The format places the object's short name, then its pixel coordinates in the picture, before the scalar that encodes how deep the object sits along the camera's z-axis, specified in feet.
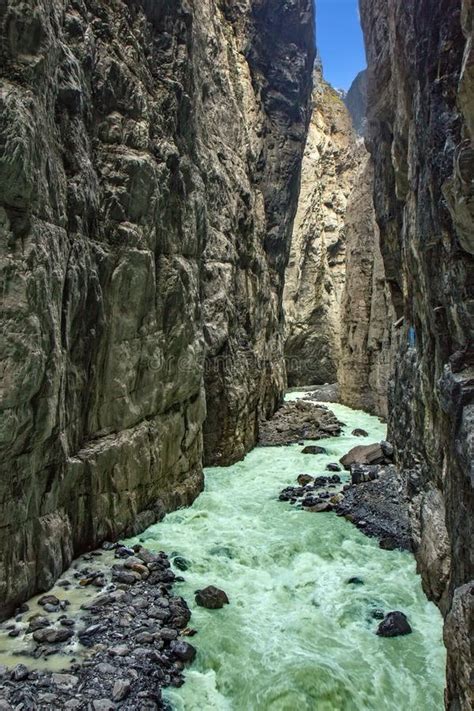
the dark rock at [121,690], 22.01
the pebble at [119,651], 24.73
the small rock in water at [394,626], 27.89
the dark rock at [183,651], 25.39
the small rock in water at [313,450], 71.97
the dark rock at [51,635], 25.18
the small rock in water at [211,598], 30.30
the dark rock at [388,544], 38.70
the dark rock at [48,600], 28.50
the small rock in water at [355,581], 33.60
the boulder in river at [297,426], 80.79
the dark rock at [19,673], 22.45
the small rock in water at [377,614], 29.60
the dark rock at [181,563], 35.12
